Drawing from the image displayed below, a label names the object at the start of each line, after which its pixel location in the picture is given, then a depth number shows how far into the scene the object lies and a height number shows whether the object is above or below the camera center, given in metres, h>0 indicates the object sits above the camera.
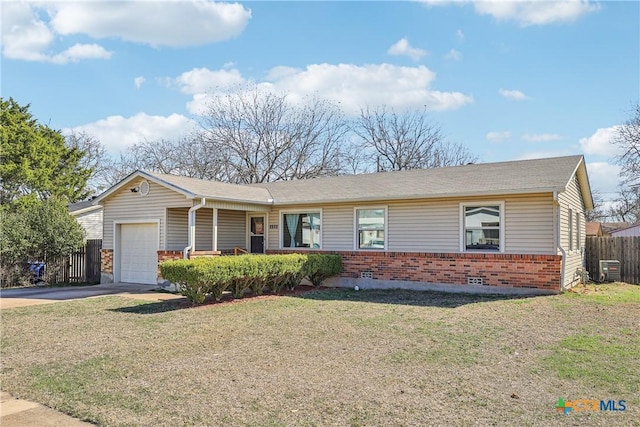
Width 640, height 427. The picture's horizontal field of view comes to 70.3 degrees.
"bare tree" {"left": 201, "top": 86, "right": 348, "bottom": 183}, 30.61 +7.05
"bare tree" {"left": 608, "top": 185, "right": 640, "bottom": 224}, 42.28 +3.09
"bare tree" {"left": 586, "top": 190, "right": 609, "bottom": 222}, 47.00 +3.26
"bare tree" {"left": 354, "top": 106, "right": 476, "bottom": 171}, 32.94 +7.25
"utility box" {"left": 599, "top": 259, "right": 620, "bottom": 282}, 14.59 -0.97
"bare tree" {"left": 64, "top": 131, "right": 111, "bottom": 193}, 35.72 +6.74
